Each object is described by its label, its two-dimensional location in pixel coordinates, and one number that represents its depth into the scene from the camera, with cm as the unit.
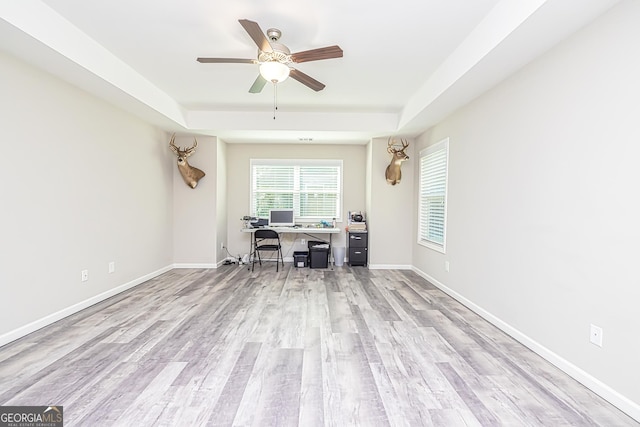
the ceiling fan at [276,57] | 243
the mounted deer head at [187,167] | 494
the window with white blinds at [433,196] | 422
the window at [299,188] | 605
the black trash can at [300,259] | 556
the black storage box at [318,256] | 548
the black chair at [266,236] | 511
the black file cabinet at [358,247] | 556
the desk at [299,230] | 553
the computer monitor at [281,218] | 580
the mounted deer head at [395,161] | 500
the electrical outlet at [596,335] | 187
